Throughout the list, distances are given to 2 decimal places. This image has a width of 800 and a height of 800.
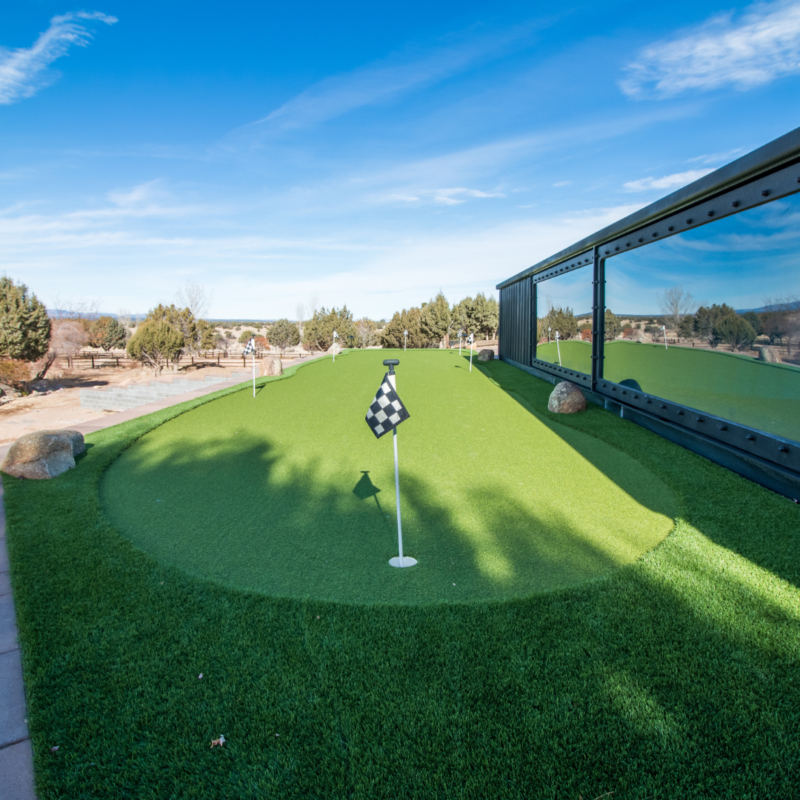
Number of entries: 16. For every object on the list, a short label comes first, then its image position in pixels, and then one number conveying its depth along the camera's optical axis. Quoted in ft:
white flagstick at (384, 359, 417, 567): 12.10
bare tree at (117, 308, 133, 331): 260.01
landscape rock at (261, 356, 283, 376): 51.89
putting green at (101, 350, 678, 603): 11.78
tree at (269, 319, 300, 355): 174.81
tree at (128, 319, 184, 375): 103.30
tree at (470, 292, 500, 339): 150.30
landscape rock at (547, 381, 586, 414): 27.66
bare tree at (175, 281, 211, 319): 192.03
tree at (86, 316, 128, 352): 157.07
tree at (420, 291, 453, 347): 151.33
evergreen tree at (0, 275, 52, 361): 84.07
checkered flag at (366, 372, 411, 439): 12.28
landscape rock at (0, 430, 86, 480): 19.29
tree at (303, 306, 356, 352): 156.66
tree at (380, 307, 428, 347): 163.12
